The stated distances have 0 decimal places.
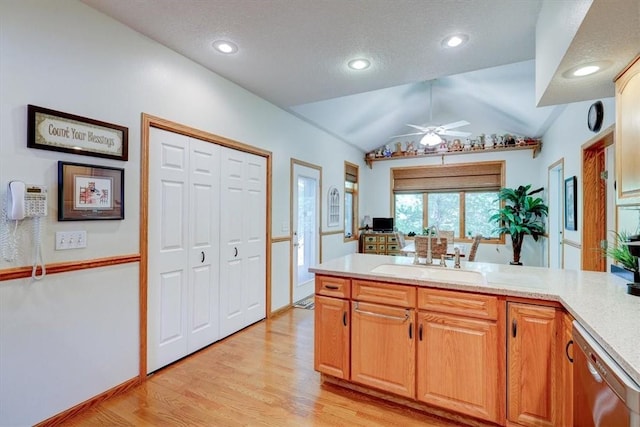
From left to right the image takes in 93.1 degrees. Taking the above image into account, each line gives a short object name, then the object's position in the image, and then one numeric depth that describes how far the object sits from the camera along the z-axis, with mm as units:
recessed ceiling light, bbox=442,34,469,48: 2328
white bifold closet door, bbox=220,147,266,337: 3172
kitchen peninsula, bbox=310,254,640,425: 1627
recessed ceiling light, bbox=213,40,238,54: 2455
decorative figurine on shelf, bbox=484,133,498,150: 6219
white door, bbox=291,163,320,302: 4395
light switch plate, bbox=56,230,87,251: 1898
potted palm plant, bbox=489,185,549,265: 5594
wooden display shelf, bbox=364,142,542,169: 5938
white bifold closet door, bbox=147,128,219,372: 2494
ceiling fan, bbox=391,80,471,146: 4703
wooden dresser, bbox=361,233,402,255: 6605
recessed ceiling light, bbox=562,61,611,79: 1718
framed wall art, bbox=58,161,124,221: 1906
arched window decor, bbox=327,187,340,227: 5422
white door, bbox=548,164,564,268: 4793
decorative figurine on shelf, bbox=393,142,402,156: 7087
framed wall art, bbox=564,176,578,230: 3684
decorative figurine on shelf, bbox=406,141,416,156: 6965
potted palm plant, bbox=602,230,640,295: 1608
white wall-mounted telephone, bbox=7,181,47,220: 1661
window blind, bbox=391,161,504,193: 6364
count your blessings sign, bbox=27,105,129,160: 1787
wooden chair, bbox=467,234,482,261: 4243
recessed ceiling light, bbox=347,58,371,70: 2723
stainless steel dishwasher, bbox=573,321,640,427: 954
